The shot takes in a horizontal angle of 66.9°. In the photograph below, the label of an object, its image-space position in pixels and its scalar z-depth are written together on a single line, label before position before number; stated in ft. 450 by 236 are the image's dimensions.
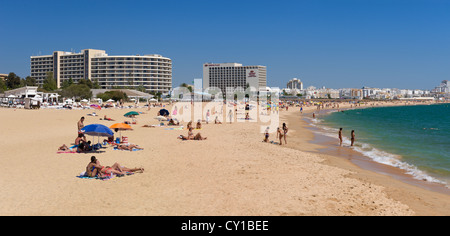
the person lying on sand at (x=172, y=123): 86.07
